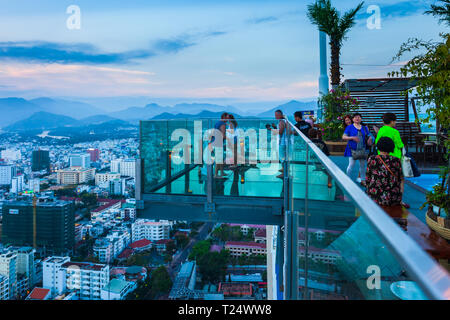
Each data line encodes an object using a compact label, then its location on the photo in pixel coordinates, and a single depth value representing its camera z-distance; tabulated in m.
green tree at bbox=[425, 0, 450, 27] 16.75
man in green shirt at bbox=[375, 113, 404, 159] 5.60
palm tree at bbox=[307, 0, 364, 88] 15.47
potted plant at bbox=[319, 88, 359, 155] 12.53
